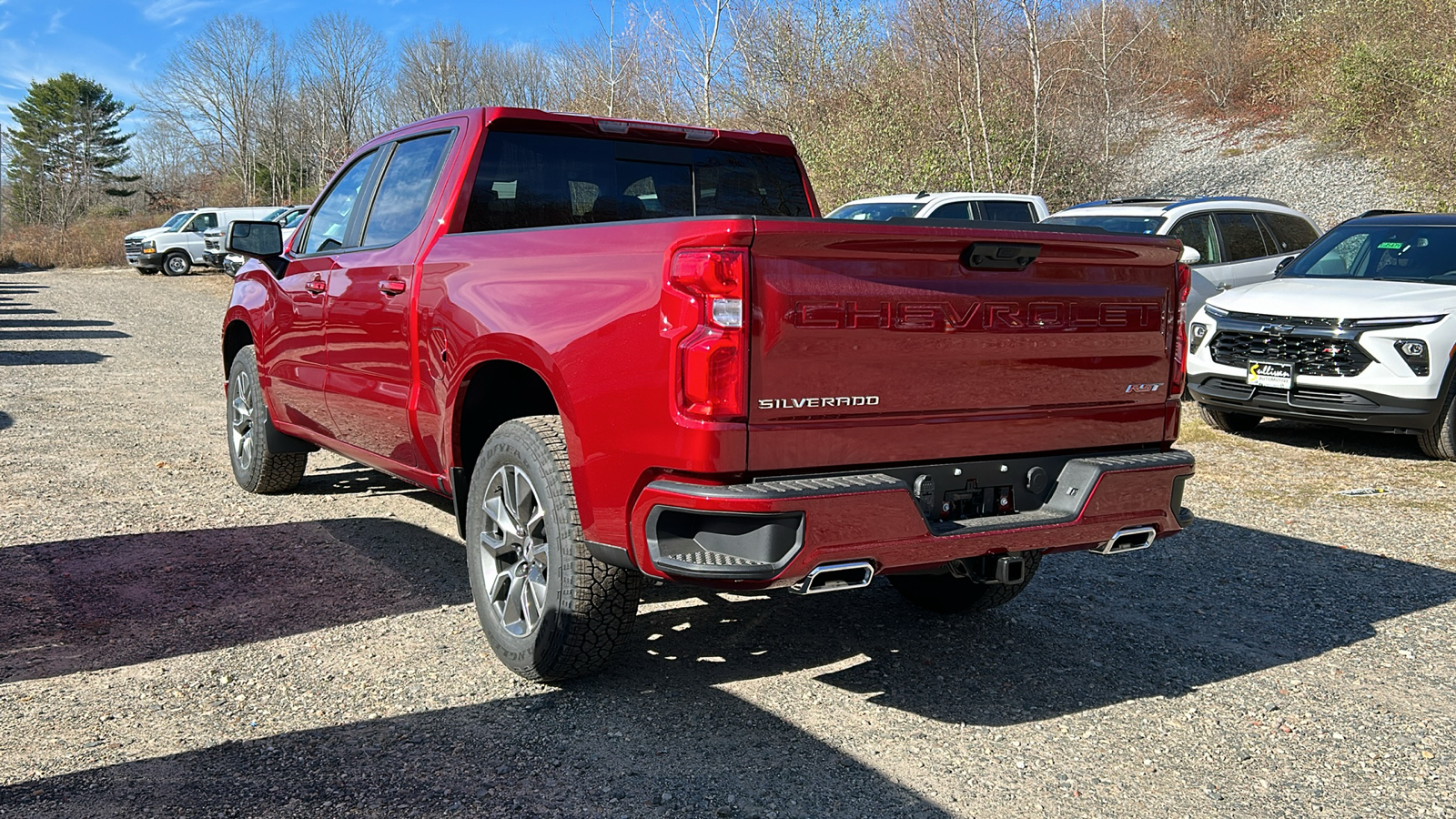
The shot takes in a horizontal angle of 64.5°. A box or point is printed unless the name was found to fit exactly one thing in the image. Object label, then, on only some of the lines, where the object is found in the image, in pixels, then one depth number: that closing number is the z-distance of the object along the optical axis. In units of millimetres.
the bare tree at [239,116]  54656
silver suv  11133
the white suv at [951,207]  13336
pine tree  62719
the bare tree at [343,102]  44406
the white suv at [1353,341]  7898
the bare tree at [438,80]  33562
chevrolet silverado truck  3146
